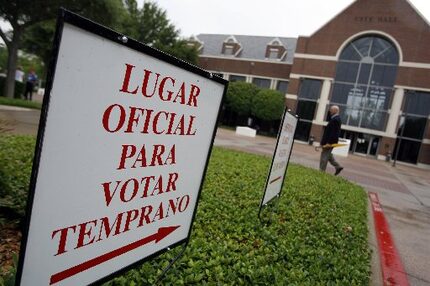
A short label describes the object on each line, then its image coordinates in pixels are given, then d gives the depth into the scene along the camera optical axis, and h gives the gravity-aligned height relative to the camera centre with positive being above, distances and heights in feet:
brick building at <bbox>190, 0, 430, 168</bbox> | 101.35 +21.10
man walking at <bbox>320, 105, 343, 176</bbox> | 33.09 +1.30
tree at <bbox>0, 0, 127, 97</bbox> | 53.78 +11.14
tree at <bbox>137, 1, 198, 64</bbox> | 125.70 +28.19
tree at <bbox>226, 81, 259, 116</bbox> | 122.62 +10.64
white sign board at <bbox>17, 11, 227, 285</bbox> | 4.13 -0.73
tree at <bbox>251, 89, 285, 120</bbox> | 118.01 +9.24
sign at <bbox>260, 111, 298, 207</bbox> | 13.57 -0.91
